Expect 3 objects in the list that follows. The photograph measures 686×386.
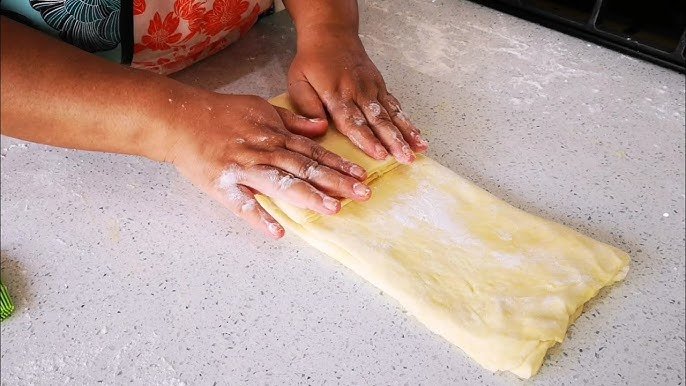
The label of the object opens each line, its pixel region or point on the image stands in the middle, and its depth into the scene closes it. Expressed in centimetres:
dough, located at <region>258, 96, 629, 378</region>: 63
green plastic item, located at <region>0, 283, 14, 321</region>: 70
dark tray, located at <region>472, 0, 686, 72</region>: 107
